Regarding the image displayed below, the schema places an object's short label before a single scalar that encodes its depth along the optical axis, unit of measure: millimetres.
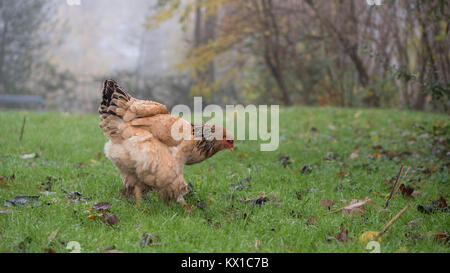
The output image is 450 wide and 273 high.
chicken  3586
